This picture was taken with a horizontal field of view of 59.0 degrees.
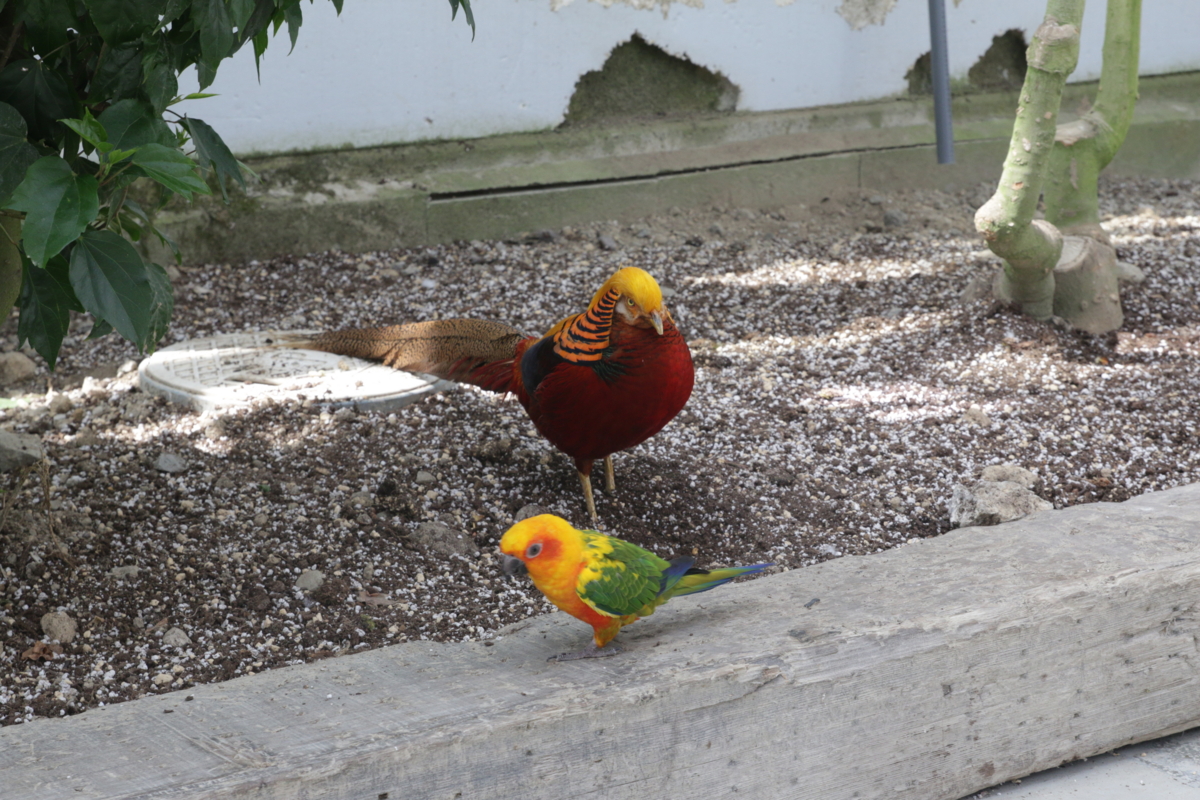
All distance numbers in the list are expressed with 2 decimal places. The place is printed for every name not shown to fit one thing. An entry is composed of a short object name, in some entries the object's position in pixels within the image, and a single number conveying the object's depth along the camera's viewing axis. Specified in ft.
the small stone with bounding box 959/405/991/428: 10.90
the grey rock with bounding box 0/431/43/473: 8.44
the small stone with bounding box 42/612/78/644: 7.18
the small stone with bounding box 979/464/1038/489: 9.64
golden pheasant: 8.20
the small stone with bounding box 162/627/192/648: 7.27
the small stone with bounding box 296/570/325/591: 7.96
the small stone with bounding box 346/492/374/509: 9.07
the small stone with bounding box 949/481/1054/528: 8.85
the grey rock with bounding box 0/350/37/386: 12.07
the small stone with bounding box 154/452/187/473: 9.41
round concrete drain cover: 10.69
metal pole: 16.46
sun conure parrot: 5.69
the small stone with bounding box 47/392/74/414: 10.89
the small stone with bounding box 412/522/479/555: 8.62
